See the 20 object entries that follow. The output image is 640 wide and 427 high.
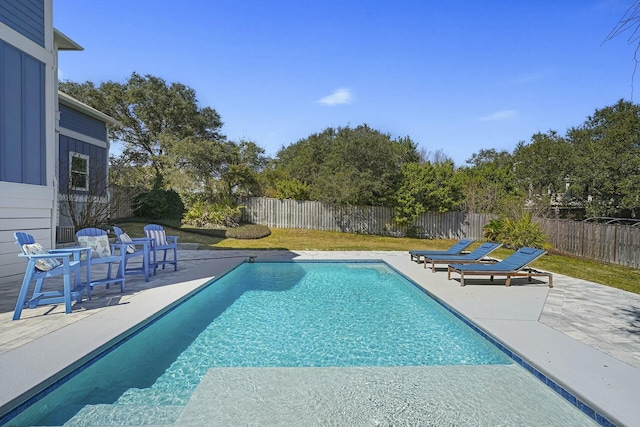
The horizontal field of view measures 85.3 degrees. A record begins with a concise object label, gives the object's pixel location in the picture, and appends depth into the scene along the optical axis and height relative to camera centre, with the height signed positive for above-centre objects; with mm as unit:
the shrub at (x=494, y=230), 14169 -877
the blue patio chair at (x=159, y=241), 6988 -769
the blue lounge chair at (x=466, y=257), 7992 -1157
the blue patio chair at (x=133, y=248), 6023 -782
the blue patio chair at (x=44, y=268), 3943 -791
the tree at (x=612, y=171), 16953 +2131
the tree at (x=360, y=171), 16391 +1779
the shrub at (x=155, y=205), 17703 -43
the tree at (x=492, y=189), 15744 +1224
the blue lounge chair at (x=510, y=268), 6477 -1131
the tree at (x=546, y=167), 21359 +2810
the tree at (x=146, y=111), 23312 +6418
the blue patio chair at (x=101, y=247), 5172 -676
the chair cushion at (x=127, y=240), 6016 -643
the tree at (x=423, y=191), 16750 +852
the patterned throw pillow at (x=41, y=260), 4078 -680
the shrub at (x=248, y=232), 15281 -1196
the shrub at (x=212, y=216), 16516 -519
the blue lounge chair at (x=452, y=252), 9109 -1126
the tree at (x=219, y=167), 17094 +1920
